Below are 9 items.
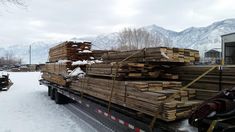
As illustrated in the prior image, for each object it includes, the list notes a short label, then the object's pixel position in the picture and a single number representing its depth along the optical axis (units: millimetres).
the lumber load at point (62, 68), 6213
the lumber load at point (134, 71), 3346
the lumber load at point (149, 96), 2489
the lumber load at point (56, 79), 5931
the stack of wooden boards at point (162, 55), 3111
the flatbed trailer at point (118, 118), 2430
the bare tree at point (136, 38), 31296
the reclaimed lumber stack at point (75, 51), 6661
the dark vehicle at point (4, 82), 10239
